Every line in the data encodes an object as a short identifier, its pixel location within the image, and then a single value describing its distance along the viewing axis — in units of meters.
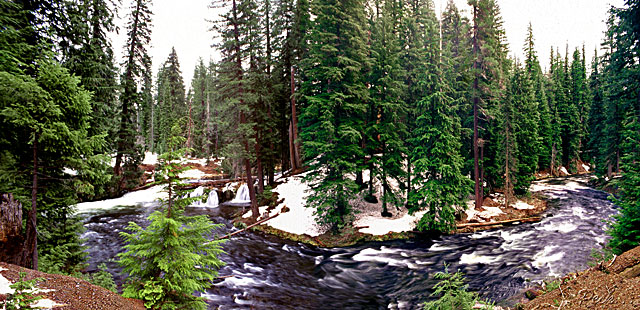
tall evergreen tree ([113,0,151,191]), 23.81
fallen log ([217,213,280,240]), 18.56
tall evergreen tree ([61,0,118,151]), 12.09
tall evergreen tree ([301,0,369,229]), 16.77
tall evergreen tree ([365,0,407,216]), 18.61
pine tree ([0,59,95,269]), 6.77
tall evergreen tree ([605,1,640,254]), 8.60
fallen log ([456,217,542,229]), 18.65
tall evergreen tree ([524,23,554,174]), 39.12
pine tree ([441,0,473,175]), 20.27
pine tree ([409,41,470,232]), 17.30
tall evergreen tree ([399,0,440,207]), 18.23
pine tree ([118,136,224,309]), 6.04
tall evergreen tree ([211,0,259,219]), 18.45
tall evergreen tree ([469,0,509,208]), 20.28
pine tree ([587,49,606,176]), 34.00
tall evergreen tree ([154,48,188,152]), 48.25
